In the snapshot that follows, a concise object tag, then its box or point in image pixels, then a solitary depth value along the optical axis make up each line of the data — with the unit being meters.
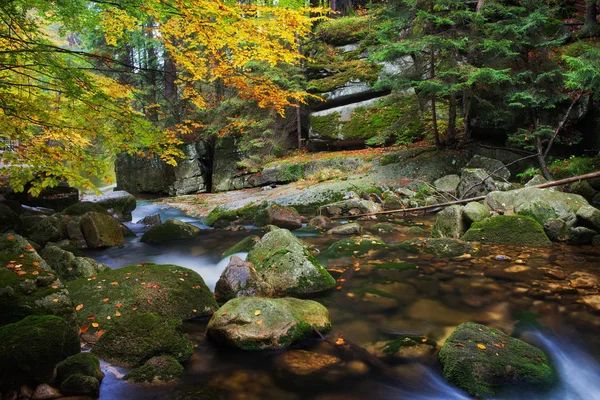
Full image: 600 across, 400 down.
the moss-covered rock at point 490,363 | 3.02
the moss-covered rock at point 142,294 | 4.03
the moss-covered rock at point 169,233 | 9.23
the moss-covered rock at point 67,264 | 5.36
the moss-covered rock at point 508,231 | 6.86
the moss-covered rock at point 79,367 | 2.74
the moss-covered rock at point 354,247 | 6.95
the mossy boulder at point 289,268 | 5.14
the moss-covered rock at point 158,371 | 3.02
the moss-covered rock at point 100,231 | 8.57
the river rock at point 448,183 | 11.50
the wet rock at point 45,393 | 2.55
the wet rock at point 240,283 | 4.85
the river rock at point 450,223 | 7.63
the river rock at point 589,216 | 6.78
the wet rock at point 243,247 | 6.98
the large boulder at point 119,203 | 12.93
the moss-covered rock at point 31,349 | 2.51
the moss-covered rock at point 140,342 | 3.26
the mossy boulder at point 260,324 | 3.63
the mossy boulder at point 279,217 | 10.04
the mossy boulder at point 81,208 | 10.29
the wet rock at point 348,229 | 8.79
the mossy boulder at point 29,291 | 2.91
